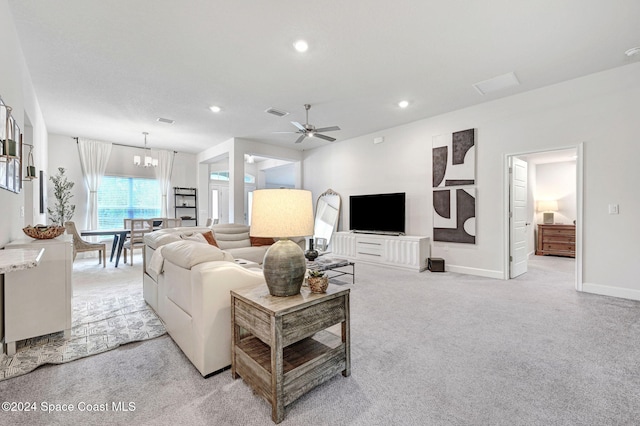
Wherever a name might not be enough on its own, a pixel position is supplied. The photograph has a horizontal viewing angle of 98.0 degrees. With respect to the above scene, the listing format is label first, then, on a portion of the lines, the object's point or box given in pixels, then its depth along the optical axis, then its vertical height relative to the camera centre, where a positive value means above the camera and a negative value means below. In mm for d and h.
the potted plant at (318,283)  1702 -437
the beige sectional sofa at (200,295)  1783 -585
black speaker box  4832 -927
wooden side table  1419 -814
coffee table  3611 -723
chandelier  5832 +1106
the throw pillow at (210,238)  4152 -391
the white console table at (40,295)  2160 -675
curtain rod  6368 +1698
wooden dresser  6309 -670
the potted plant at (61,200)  5922 +259
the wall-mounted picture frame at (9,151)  2003 +463
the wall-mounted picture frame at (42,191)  4773 +373
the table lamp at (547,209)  6941 +65
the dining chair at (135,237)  5523 -511
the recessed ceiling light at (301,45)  2828 +1725
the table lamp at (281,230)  1624 -112
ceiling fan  4316 +1298
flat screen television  5449 -28
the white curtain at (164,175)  7500 +1005
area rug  2031 -1076
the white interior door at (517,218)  4363 -103
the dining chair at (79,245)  4998 -598
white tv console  4938 -732
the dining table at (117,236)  5137 -476
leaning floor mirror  6863 -57
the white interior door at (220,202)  8797 +316
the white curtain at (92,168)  6449 +1027
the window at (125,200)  6840 +312
